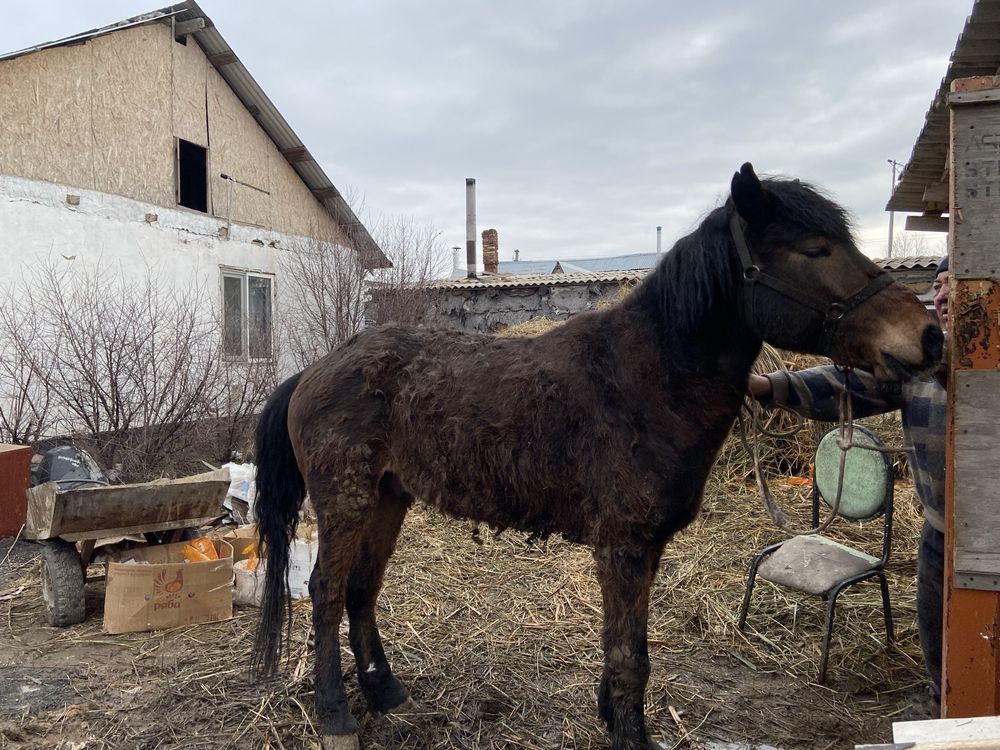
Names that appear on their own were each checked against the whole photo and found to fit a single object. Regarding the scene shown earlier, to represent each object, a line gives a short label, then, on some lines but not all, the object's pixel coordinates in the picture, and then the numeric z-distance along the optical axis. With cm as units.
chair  327
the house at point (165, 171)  809
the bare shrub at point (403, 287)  1108
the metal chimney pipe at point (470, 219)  1819
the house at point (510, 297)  1171
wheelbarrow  404
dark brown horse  218
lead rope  246
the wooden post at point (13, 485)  501
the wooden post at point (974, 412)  203
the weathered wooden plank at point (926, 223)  575
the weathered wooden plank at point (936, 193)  492
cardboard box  399
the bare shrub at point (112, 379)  684
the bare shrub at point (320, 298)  1087
